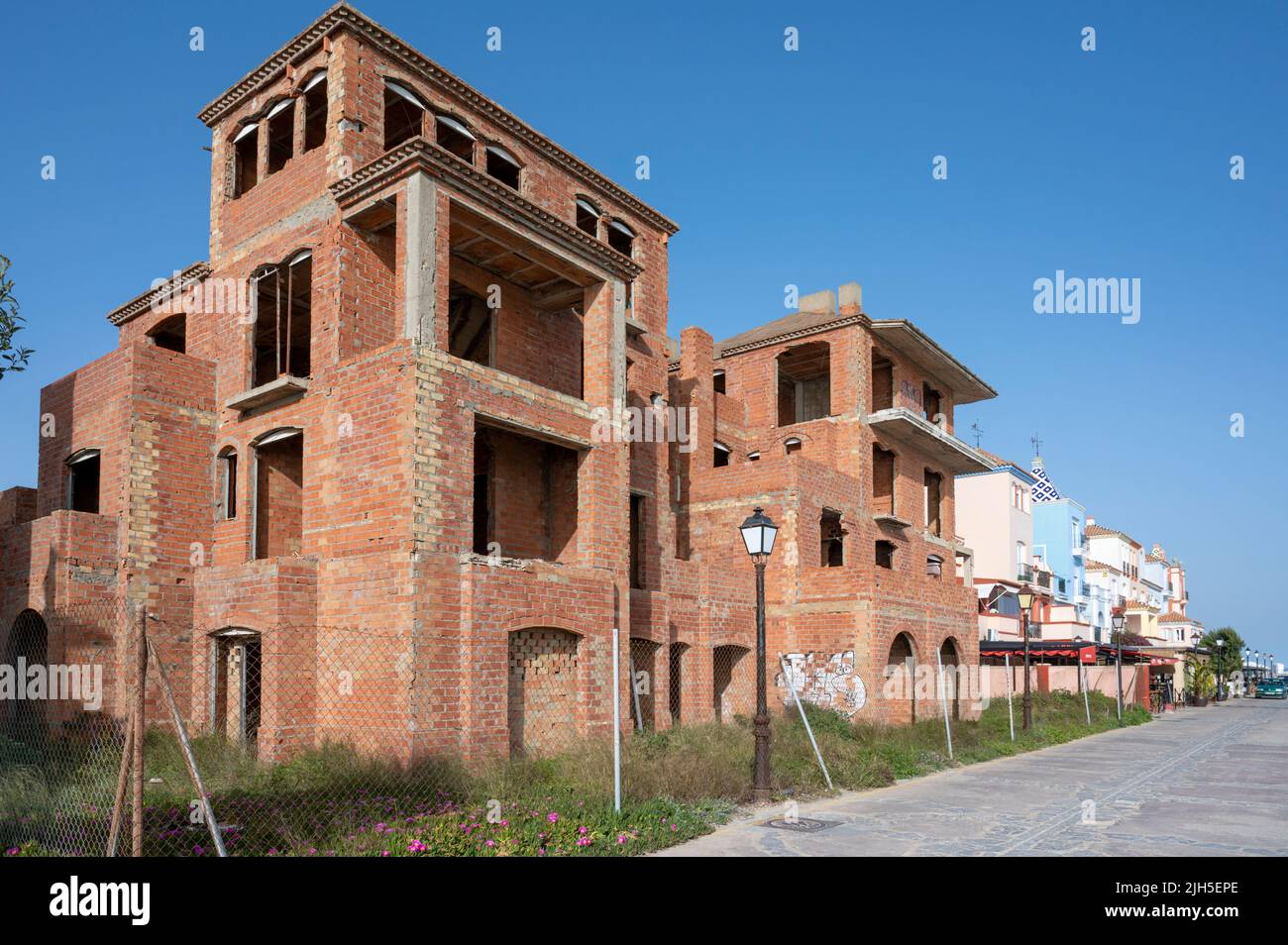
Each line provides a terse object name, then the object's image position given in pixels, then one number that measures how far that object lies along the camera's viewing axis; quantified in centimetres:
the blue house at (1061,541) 5888
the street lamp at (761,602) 1262
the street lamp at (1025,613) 2439
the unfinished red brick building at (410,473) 1364
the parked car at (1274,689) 7919
